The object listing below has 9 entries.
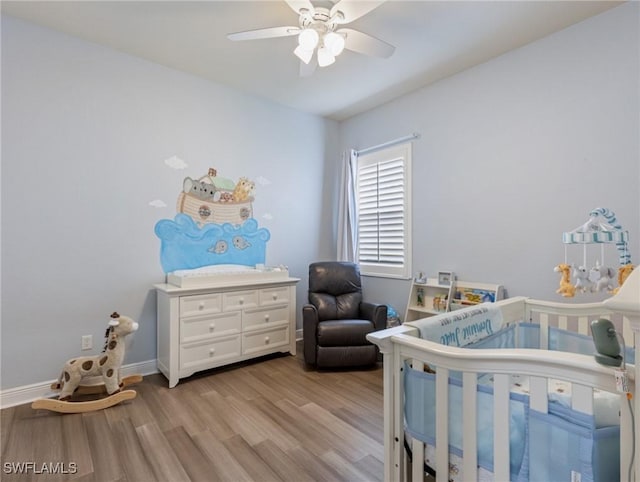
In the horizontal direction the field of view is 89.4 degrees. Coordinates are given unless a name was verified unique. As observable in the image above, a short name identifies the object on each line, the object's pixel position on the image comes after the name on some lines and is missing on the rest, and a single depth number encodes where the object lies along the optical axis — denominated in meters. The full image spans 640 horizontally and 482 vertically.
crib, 0.88
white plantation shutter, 3.46
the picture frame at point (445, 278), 2.98
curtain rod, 3.36
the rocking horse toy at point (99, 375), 2.21
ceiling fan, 1.82
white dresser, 2.66
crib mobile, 1.45
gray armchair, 2.92
